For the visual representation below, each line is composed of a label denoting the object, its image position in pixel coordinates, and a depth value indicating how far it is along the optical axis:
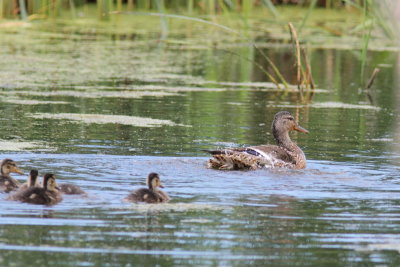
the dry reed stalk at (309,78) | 31.03
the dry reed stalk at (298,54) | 28.28
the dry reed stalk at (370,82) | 31.11
